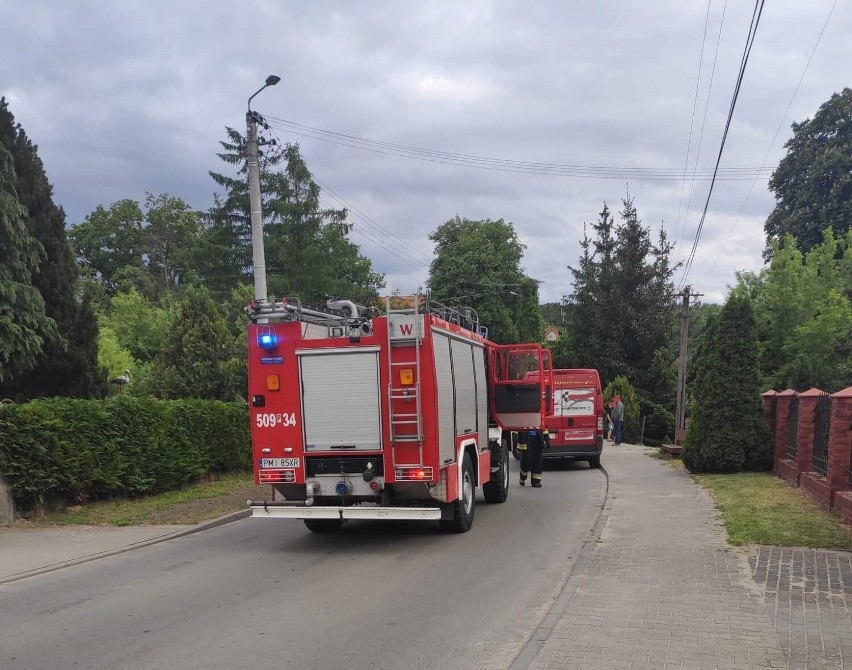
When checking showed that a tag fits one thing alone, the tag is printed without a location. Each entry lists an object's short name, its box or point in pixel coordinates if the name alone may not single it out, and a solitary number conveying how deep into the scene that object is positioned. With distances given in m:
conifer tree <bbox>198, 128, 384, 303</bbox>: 41.69
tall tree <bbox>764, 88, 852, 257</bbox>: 42.84
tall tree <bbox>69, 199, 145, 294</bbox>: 58.09
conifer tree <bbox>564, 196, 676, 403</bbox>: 38.41
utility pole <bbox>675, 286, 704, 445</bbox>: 26.84
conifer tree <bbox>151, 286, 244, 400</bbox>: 19.34
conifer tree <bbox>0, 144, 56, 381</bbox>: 12.44
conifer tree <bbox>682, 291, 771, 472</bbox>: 15.20
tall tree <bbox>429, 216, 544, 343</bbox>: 52.84
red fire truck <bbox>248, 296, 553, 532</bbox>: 9.07
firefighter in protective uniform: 14.16
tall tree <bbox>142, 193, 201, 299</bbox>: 58.56
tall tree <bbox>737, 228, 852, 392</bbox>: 28.64
